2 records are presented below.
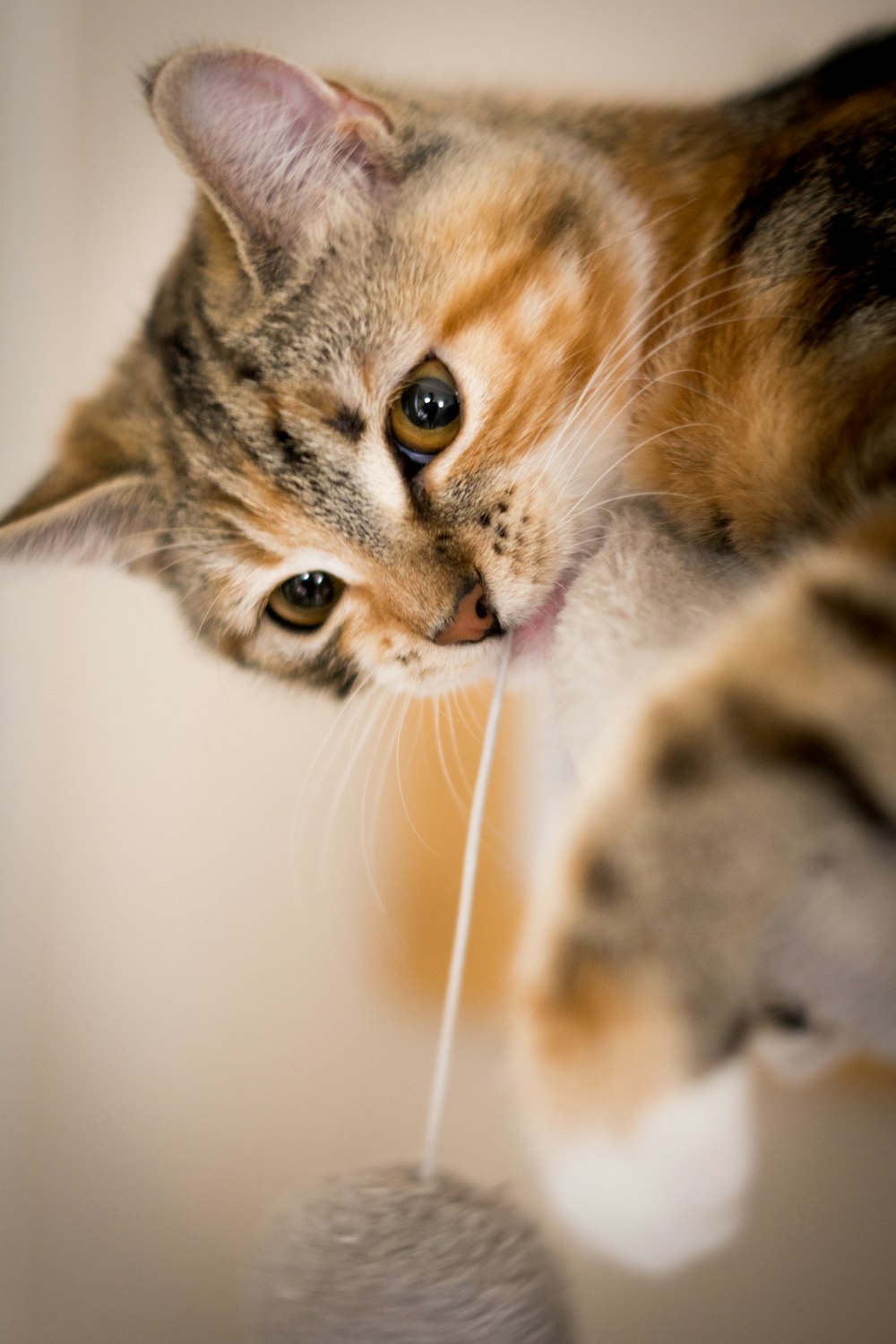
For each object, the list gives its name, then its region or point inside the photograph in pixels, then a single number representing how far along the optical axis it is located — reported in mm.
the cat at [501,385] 416
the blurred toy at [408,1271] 402
